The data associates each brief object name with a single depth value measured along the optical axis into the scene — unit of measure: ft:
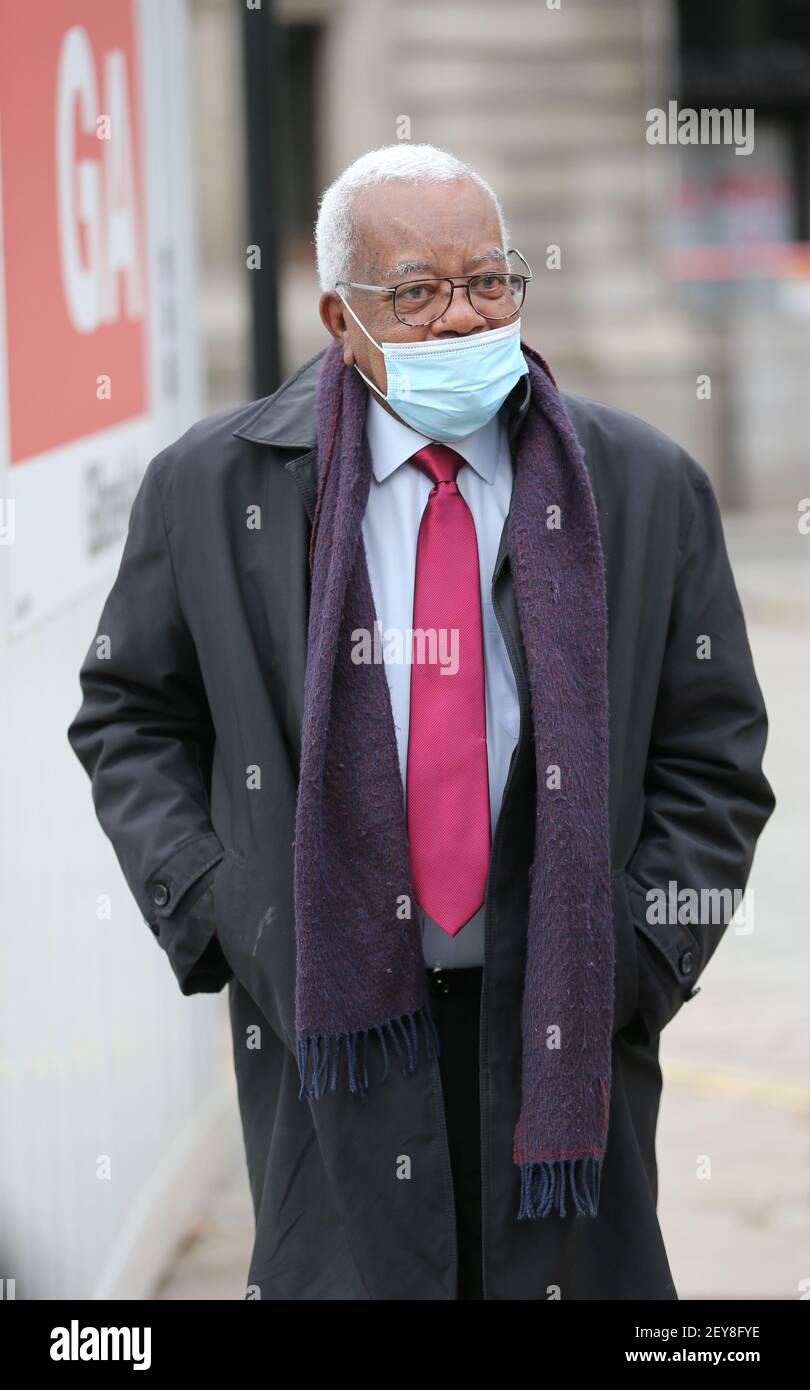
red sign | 10.87
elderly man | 8.32
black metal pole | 14.89
